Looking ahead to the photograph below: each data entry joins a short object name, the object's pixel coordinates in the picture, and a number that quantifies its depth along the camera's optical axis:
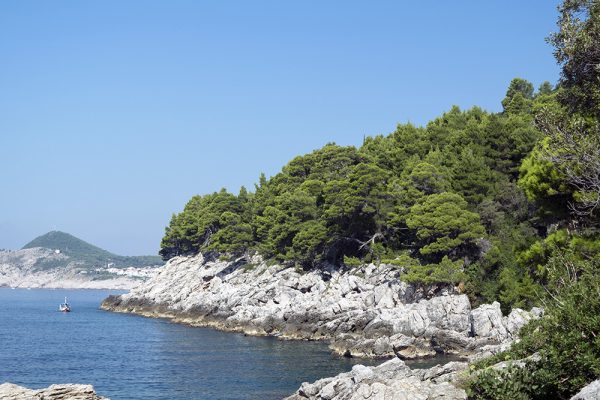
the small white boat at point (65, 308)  101.19
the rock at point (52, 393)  22.45
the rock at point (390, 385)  18.66
